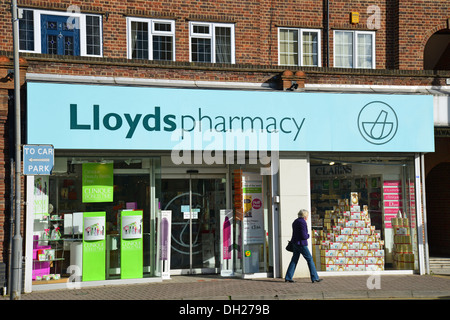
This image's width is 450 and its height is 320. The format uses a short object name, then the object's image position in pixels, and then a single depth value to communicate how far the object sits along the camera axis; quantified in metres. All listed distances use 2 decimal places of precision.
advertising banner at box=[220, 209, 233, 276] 15.70
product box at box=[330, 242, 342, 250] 15.89
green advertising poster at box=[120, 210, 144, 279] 14.49
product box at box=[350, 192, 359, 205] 16.09
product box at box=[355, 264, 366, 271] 15.82
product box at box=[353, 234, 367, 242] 16.02
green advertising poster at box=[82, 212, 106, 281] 14.19
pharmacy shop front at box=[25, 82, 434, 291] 13.91
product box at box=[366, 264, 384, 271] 15.84
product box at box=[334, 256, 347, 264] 15.79
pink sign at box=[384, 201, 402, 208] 16.25
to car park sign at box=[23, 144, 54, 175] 12.12
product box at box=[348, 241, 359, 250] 15.95
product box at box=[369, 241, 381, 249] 16.00
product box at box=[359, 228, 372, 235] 16.06
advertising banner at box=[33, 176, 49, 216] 13.85
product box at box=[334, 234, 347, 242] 15.98
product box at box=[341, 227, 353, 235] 16.06
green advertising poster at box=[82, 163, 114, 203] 14.31
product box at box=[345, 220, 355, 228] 16.09
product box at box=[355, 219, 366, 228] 16.09
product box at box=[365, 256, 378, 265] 15.90
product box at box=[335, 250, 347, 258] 15.84
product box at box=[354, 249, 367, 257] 15.91
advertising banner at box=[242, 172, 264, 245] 15.48
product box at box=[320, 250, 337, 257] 15.74
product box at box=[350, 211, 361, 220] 16.12
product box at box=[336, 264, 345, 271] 15.73
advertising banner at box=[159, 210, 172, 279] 15.12
